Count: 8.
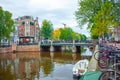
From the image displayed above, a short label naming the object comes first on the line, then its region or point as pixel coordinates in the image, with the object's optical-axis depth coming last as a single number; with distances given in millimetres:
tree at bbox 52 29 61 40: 46282
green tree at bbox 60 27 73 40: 42421
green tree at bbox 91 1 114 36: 15273
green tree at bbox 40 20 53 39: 36486
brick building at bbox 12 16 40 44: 40394
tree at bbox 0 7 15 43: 26833
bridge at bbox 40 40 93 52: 30236
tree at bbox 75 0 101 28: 19594
